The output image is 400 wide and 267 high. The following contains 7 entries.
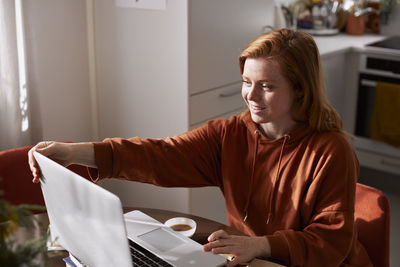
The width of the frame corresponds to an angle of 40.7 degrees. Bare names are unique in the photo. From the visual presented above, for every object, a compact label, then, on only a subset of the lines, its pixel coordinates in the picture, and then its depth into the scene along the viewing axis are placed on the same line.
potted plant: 0.74
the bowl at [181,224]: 1.46
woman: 1.40
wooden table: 1.29
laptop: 0.96
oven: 3.29
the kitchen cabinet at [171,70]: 2.30
